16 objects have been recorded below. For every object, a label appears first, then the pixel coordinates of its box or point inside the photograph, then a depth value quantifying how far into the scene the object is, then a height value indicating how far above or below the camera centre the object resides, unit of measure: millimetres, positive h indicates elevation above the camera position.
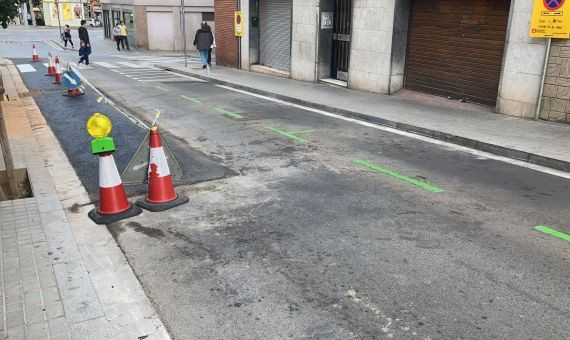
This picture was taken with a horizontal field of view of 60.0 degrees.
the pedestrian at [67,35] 36812 -928
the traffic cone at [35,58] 26350 -1864
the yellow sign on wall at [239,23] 21648 +66
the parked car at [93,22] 75350 +81
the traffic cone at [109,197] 5535 -1917
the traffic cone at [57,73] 17567 -1770
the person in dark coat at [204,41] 21953 -721
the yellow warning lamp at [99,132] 5398 -1150
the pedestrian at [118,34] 35475 -767
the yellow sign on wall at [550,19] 10062 +194
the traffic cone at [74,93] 14705 -2034
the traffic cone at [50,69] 20056 -1869
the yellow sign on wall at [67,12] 71925 +1447
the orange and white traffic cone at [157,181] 5938 -1846
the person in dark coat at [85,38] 22875 -691
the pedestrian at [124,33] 35656 -735
